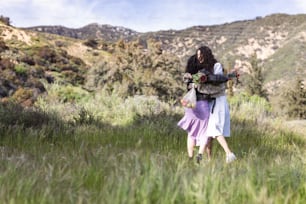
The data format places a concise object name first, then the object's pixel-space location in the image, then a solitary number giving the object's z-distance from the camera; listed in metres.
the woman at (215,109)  6.97
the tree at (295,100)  33.18
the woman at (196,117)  7.08
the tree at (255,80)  45.59
